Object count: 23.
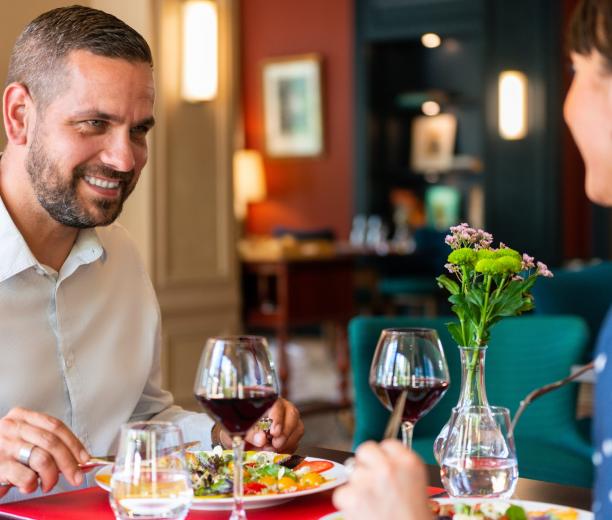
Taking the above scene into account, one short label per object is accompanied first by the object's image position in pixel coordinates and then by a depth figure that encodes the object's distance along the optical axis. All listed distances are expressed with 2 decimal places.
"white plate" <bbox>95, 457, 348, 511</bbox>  1.55
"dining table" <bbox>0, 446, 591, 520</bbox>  1.60
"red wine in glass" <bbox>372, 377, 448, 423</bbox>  1.62
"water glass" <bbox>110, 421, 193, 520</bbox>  1.36
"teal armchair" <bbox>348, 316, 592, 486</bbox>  2.99
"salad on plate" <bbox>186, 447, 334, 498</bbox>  1.61
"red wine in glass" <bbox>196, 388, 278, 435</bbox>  1.48
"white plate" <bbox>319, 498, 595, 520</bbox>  1.52
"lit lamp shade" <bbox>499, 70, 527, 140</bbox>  8.98
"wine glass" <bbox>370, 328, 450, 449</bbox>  1.63
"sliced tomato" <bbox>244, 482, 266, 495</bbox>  1.61
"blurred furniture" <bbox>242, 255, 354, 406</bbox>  6.30
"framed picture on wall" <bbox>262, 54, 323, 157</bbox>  10.55
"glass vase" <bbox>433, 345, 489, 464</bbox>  1.75
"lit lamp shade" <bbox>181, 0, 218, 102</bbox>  5.02
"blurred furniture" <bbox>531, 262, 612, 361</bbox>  4.33
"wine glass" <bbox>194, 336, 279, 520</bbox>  1.48
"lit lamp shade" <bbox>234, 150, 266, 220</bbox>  10.63
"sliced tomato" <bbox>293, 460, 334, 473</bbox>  1.72
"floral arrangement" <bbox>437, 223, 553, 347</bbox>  1.71
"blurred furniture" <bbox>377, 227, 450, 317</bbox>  8.75
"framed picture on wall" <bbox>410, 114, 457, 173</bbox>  9.93
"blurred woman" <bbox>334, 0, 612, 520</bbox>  1.23
